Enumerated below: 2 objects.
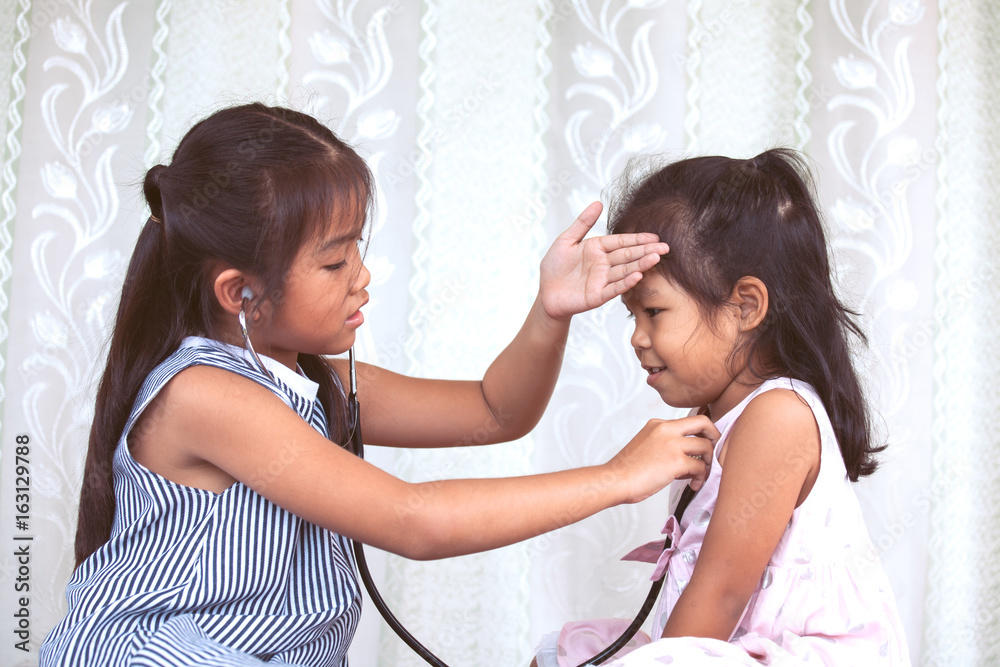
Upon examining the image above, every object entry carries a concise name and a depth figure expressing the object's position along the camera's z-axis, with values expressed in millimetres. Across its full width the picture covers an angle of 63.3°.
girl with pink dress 937
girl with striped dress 896
